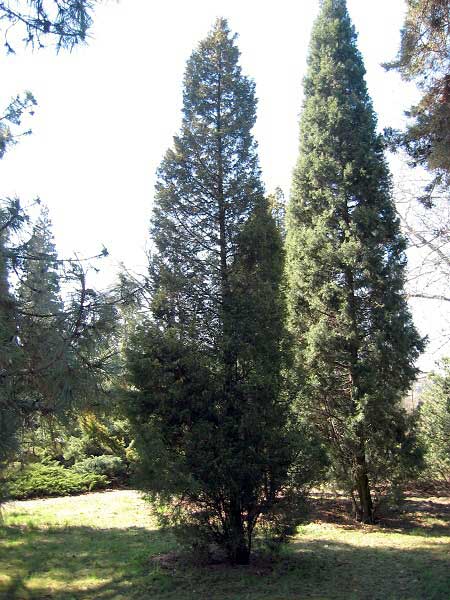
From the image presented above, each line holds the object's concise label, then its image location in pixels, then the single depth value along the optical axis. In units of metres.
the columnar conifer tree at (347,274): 10.62
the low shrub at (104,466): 14.58
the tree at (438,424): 12.78
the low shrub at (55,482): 12.58
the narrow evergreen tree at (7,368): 4.09
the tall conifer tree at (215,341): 6.59
